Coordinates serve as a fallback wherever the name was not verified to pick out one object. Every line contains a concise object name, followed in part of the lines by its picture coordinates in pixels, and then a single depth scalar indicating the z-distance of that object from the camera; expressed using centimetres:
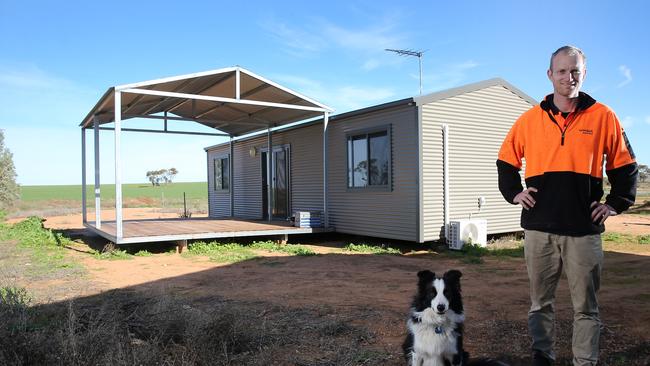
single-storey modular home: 923
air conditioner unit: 920
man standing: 250
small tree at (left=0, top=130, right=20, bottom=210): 2423
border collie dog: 266
